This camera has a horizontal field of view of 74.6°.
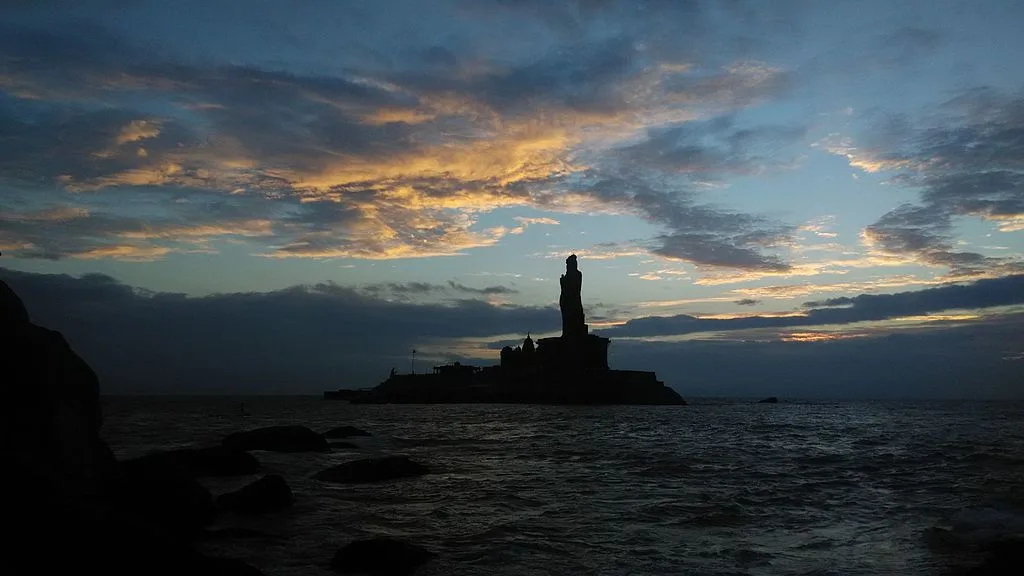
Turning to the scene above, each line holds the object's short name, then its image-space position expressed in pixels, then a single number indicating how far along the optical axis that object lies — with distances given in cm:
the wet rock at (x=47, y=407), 1777
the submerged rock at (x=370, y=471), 3231
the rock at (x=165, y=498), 2005
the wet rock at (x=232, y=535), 1928
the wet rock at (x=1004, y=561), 1535
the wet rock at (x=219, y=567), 1216
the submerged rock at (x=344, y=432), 6266
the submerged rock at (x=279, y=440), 4666
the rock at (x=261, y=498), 2403
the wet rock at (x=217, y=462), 3406
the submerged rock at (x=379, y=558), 1634
